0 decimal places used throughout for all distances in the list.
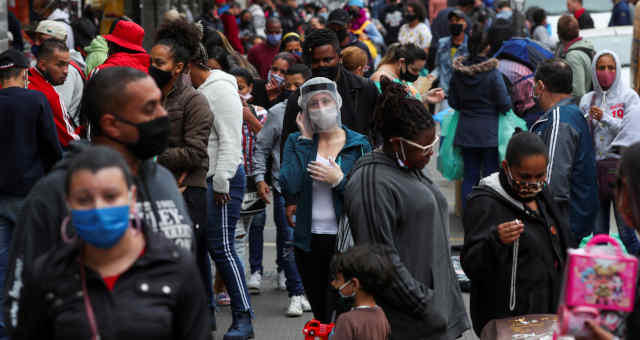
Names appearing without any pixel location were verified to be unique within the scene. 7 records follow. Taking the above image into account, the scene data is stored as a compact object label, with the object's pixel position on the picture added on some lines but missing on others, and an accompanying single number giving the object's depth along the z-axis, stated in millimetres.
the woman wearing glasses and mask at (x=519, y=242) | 8773
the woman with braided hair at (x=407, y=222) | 8109
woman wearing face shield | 10422
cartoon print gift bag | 5441
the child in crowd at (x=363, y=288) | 7926
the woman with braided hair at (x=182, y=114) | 10406
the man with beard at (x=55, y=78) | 12930
